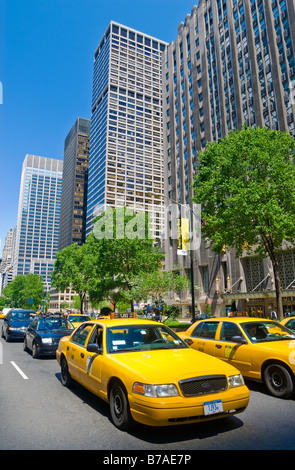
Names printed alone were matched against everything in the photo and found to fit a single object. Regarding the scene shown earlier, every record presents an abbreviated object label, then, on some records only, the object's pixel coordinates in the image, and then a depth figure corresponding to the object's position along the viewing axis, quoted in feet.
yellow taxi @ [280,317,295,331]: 33.45
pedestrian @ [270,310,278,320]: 93.92
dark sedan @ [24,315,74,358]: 35.94
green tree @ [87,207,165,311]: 111.55
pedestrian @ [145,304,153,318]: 95.40
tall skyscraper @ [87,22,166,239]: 400.06
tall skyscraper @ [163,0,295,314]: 120.16
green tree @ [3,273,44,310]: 314.55
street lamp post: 60.56
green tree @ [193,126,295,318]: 55.06
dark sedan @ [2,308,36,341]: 53.67
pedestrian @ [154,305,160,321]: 78.89
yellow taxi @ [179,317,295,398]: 20.01
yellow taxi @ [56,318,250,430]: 13.01
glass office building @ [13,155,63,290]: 626.48
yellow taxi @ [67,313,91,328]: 60.18
